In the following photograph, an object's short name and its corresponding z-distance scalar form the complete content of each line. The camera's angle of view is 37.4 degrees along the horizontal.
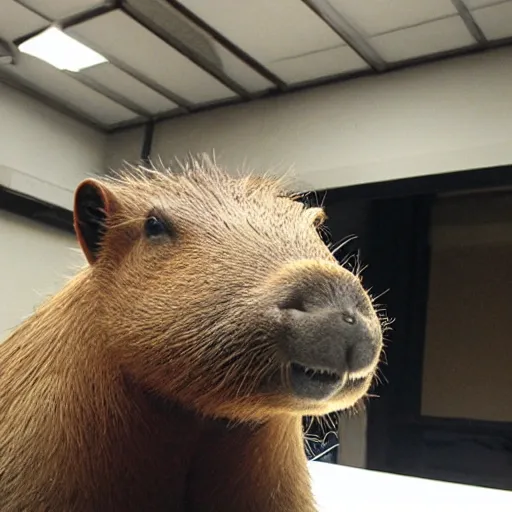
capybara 0.41
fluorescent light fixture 1.61
